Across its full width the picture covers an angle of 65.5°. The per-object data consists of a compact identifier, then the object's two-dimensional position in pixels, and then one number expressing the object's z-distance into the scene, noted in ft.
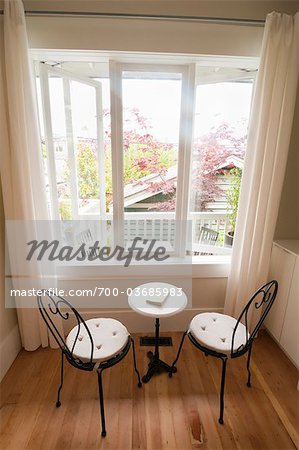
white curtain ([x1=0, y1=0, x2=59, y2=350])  4.72
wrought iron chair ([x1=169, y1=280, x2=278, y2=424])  4.29
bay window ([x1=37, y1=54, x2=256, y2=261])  5.87
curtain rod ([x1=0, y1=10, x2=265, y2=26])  5.01
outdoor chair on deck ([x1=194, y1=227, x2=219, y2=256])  7.04
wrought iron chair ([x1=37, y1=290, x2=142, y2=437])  4.07
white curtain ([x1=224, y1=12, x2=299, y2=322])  5.03
